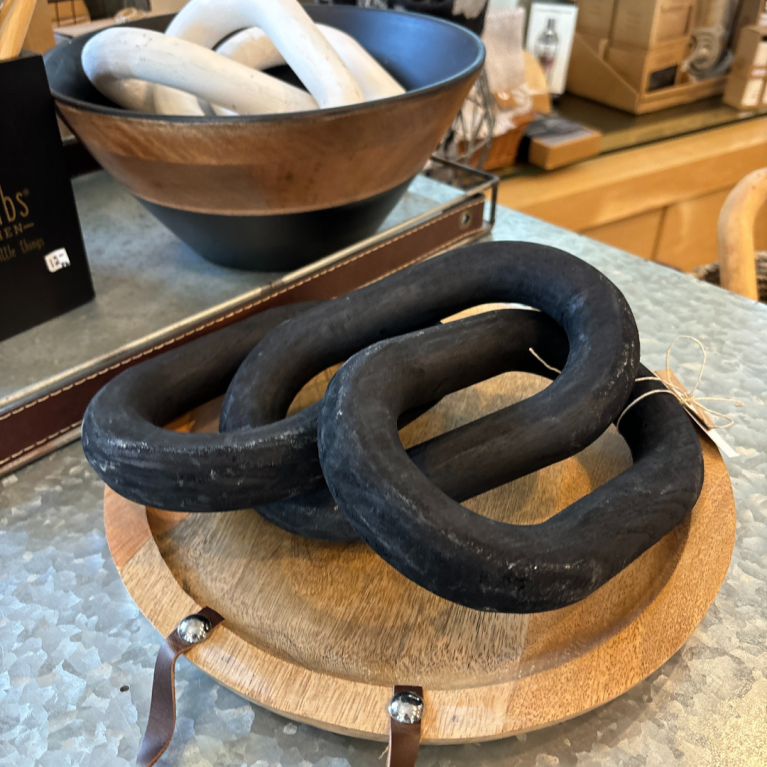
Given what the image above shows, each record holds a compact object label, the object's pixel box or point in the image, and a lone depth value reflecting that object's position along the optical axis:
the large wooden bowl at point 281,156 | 0.45
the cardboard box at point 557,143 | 1.24
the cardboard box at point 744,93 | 1.48
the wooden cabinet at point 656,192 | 1.23
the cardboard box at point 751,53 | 1.39
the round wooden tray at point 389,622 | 0.30
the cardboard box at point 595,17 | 1.38
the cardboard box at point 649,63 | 1.38
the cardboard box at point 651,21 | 1.30
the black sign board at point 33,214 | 0.47
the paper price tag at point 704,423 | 0.42
